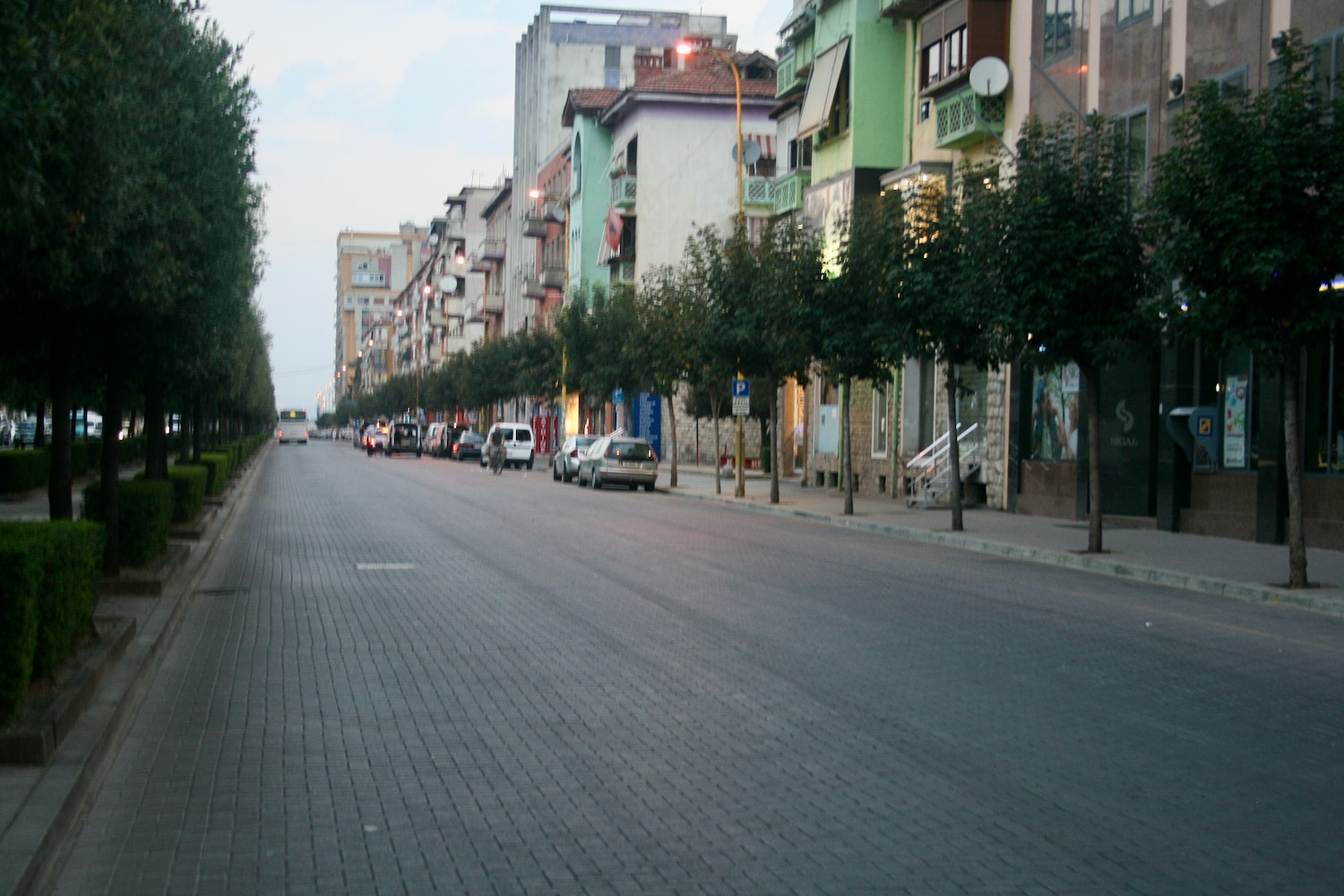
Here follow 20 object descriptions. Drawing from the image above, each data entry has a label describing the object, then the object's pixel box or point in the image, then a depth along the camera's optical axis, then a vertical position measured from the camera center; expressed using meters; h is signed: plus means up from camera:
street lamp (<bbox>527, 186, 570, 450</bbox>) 56.26 +3.04
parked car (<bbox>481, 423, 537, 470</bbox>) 62.38 -0.87
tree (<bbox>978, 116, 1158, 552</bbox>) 19.94 +2.46
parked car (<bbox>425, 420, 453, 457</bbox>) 84.69 -0.86
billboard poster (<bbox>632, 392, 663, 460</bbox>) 67.25 +0.37
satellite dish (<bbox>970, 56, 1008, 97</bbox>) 29.27 +7.23
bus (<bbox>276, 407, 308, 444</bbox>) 132.25 -0.47
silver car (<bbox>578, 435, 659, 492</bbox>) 41.38 -1.05
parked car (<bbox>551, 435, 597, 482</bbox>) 48.06 -1.05
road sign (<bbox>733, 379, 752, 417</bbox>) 35.91 +0.83
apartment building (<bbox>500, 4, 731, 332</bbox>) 92.81 +24.18
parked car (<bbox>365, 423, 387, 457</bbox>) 91.50 -1.06
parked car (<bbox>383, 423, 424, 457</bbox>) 86.56 -0.92
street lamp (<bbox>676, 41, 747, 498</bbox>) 34.28 -0.14
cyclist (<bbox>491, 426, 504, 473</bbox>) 54.16 -0.94
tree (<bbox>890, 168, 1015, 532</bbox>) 23.09 +2.30
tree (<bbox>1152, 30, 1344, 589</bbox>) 15.34 +2.32
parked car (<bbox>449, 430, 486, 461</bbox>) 73.75 -1.07
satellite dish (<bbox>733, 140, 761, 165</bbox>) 48.24 +9.42
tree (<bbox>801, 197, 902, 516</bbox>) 27.73 +2.38
